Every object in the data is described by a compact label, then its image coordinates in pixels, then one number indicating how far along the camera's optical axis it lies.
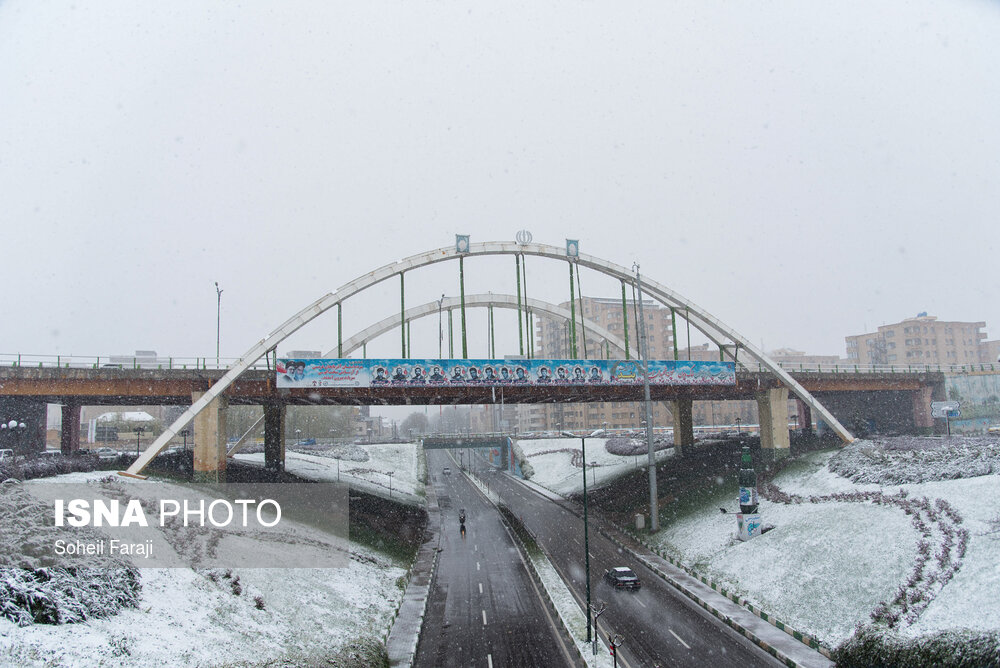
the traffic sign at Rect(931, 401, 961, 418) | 63.03
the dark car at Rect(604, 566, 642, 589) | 30.70
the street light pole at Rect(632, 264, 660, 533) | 42.25
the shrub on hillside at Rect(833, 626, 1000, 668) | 16.58
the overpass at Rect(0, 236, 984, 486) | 42.75
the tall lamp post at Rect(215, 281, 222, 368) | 55.34
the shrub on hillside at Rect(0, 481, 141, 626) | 16.66
